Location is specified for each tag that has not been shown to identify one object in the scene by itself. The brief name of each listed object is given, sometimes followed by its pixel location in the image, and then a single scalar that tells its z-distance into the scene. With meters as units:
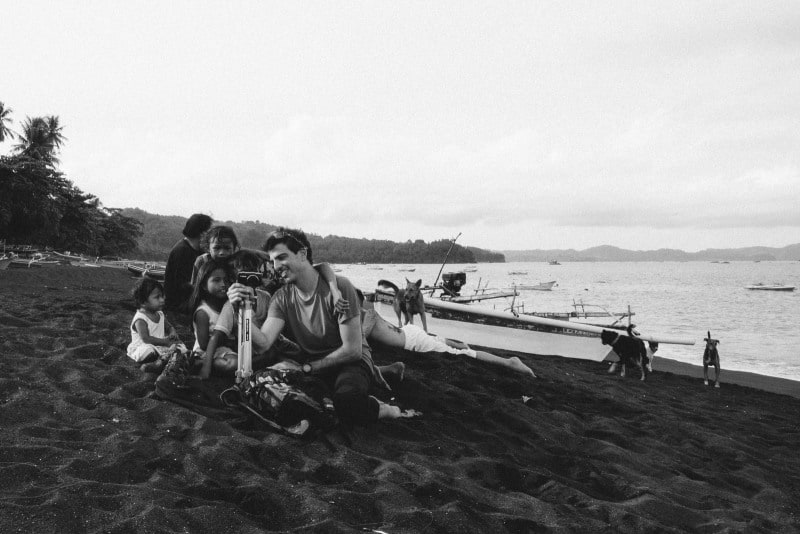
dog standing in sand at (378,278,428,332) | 9.23
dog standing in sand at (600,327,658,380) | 9.03
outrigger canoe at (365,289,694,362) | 10.54
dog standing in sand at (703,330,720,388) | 8.77
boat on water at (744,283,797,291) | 51.84
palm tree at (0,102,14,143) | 31.50
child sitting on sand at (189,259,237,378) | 4.39
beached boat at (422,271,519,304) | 17.72
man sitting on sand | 3.77
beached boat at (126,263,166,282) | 19.52
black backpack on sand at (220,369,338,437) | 3.56
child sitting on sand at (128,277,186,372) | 4.59
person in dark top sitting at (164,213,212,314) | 5.57
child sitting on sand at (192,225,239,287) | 4.44
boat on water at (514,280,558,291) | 49.23
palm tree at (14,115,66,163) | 37.68
